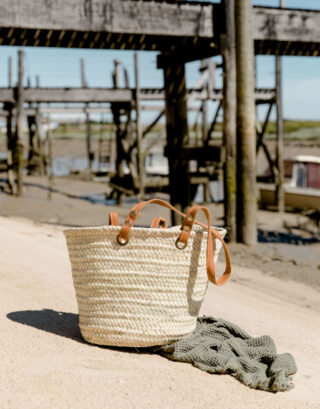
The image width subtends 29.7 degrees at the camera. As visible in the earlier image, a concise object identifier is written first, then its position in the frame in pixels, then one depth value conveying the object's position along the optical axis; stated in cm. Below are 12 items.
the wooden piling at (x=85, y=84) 2438
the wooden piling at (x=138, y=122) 1498
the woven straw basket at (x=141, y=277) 333
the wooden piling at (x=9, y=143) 1683
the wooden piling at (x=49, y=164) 1631
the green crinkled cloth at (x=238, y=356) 330
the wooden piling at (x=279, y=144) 1340
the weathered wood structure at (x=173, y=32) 720
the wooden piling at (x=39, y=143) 2083
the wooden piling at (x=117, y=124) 1648
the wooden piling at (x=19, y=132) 1504
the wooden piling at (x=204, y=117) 1691
